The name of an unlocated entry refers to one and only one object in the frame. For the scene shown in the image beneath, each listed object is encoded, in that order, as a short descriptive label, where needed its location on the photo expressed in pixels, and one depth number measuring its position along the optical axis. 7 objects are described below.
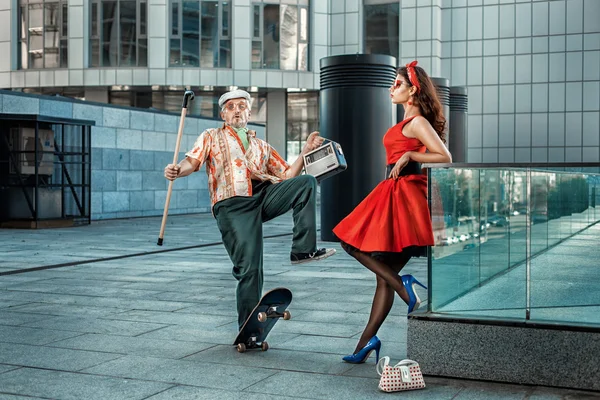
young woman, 5.61
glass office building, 38.69
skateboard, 6.16
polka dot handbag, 5.16
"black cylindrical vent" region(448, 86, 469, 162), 25.41
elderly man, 6.40
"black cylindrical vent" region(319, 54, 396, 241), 16.19
